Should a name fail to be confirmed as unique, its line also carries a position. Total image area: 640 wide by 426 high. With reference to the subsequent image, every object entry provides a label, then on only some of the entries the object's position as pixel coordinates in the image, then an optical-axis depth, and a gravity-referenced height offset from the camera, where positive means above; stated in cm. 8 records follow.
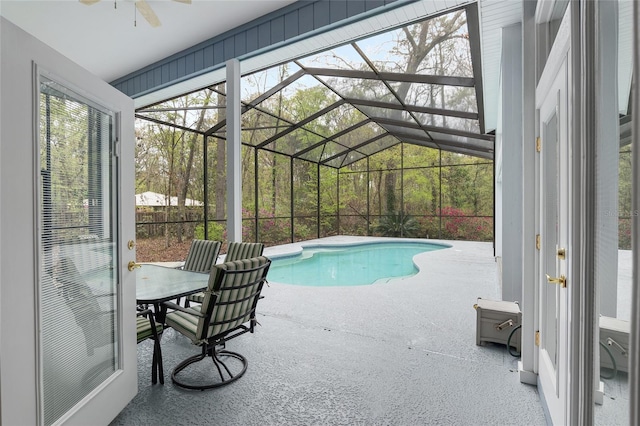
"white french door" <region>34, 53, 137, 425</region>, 151 -20
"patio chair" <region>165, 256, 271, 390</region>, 213 -75
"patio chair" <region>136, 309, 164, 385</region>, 233 -91
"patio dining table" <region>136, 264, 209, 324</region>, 237 -61
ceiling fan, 298 +195
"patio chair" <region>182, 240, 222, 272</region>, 374 -53
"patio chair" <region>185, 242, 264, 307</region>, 323 -42
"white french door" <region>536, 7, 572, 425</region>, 149 -8
